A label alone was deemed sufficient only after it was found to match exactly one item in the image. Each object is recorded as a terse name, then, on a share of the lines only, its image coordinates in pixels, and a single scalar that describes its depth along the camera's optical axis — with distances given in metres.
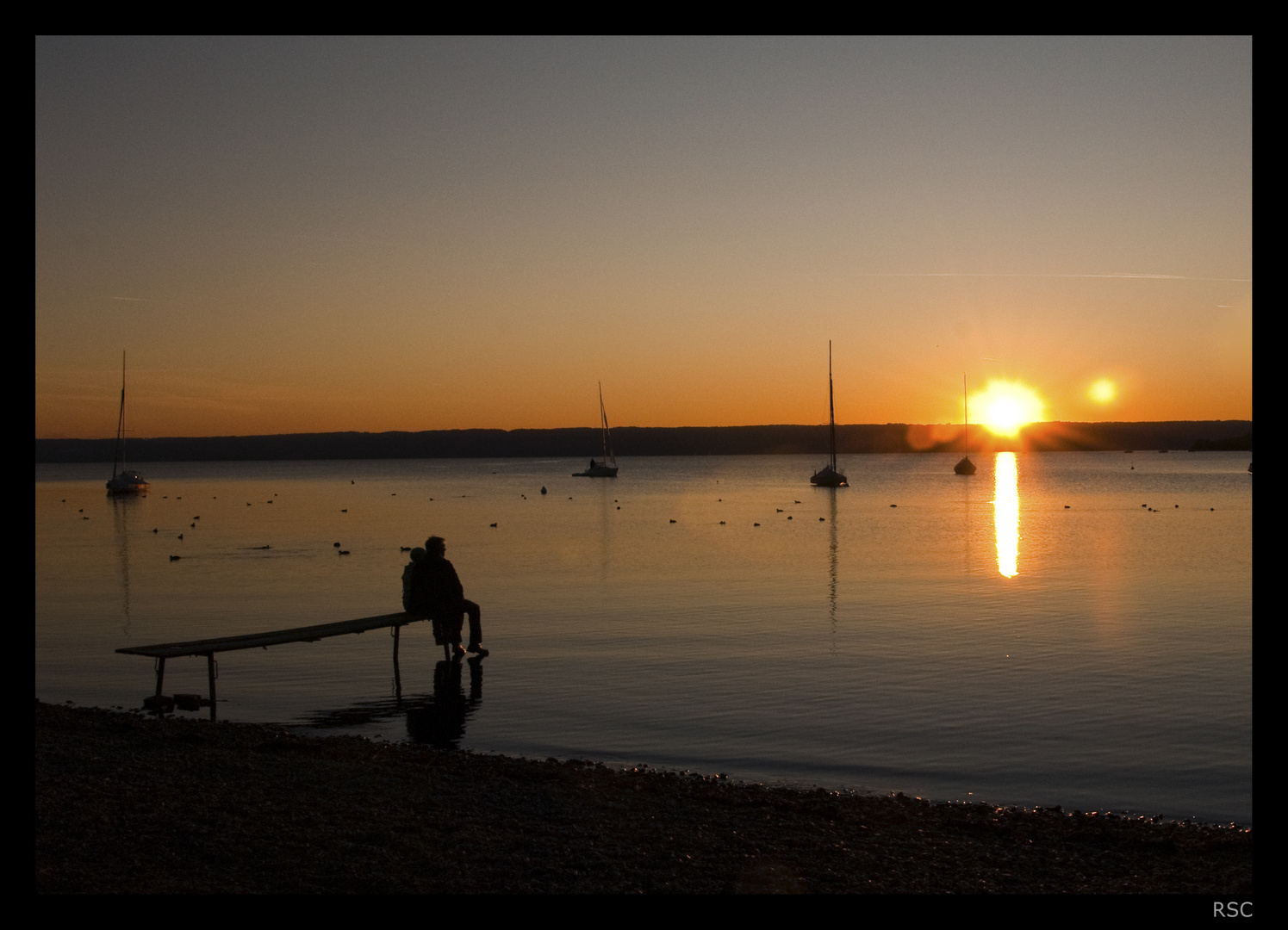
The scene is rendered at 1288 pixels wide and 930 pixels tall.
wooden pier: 15.50
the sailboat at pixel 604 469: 143.50
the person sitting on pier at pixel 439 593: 18.89
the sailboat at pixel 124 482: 102.19
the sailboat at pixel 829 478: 102.44
